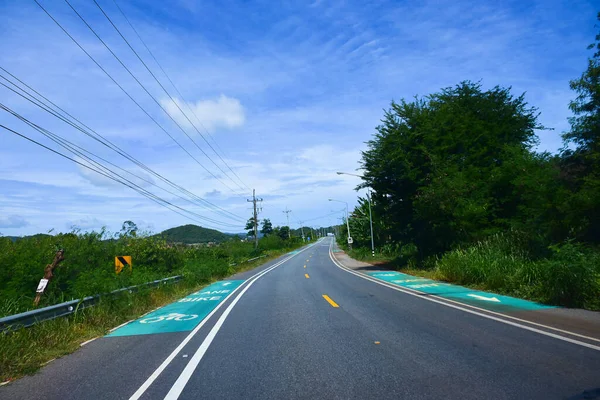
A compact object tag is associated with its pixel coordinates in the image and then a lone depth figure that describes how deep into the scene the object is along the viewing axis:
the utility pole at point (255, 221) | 57.93
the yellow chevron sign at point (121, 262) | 15.92
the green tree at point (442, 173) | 22.41
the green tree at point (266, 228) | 107.00
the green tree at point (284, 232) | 110.30
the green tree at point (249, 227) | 89.94
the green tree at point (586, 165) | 13.41
